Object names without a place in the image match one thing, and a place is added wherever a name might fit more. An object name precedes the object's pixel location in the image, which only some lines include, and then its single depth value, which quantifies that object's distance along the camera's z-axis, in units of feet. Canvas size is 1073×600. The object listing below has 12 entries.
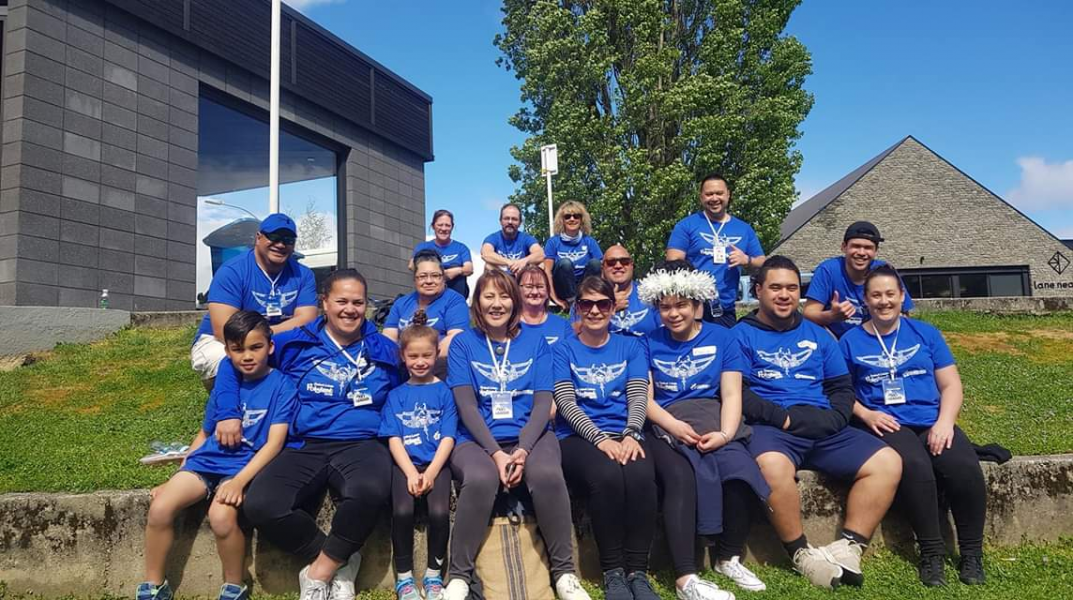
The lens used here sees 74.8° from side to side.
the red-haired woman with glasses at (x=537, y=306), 14.92
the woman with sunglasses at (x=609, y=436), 11.85
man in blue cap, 14.70
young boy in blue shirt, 11.59
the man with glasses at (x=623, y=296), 16.96
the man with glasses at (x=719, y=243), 18.25
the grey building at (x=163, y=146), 34.65
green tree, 54.49
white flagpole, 32.52
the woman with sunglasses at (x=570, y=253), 22.62
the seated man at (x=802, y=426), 12.42
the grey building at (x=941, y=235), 90.02
